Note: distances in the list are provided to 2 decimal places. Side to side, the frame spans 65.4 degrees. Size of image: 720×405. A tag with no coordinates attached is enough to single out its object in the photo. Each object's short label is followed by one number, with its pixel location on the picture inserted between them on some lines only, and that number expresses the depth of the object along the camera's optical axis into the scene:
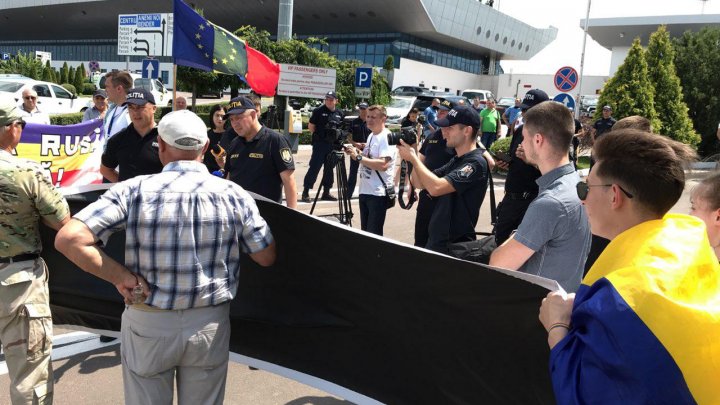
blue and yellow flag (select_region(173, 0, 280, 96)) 6.09
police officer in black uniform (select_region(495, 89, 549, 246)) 3.80
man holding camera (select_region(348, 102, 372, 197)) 10.06
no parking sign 14.31
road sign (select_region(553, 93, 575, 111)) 13.99
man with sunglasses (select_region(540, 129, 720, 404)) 1.28
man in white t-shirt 6.23
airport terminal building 49.41
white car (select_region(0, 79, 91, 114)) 21.26
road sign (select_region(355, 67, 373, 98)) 17.27
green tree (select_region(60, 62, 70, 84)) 36.22
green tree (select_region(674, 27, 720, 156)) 21.78
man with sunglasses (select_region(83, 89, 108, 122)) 9.03
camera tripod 7.11
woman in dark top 6.93
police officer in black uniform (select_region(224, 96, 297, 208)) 4.81
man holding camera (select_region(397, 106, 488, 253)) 3.72
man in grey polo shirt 2.70
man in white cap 2.29
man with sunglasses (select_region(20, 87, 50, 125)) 9.20
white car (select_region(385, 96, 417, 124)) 24.80
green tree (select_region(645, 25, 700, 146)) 19.19
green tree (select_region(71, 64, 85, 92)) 35.84
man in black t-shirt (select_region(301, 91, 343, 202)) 10.36
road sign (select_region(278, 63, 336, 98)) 15.51
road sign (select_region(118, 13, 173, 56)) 24.69
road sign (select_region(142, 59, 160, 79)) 13.72
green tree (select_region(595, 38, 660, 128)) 18.66
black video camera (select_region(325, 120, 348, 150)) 7.31
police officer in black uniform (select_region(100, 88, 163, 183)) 4.47
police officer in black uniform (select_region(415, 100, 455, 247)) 4.93
